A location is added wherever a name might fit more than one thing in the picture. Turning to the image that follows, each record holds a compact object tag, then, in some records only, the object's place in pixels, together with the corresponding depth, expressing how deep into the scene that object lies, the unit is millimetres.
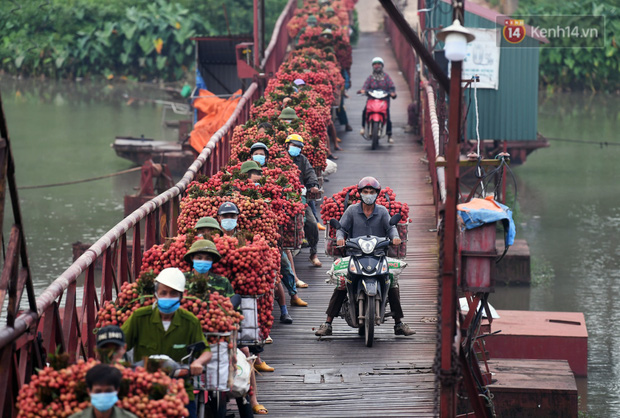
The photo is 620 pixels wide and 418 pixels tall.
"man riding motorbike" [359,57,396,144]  43331
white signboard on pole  55406
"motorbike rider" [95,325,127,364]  15437
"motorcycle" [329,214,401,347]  22791
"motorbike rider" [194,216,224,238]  21703
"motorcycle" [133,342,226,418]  16203
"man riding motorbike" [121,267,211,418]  16687
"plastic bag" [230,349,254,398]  18453
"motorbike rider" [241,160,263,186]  26312
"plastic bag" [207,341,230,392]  17156
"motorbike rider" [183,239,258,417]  19312
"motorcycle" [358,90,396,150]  43031
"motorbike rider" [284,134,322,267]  29219
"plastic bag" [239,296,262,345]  19672
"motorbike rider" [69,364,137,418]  13953
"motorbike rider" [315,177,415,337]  23531
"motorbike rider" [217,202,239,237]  22094
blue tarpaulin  21078
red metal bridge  17234
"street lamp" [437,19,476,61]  16156
